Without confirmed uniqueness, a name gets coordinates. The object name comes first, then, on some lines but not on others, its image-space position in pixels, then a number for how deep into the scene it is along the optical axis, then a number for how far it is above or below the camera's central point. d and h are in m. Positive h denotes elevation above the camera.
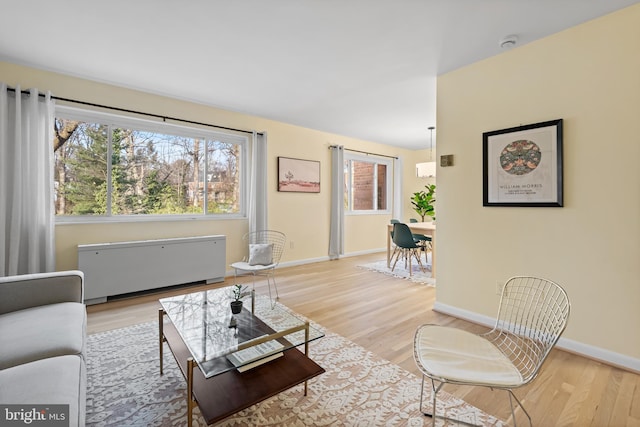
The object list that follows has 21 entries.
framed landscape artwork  4.91 +0.64
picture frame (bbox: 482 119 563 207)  2.29 +0.38
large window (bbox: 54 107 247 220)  3.25 +0.56
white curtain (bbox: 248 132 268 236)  4.43 +0.42
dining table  4.32 -0.30
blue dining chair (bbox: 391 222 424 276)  4.39 -0.42
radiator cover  3.11 -0.63
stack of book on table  1.46 -0.75
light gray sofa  1.09 -0.65
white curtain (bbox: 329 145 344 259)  5.63 +0.22
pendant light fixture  4.89 +0.72
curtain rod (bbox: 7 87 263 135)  2.91 +1.20
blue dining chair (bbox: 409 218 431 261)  4.81 -0.52
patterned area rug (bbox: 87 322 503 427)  1.50 -1.07
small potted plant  1.84 -0.59
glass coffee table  1.35 -0.75
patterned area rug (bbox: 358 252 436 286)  4.23 -0.98
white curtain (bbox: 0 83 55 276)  2.71 +0.28
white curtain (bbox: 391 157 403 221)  6.93 +0.60
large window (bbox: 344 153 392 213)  6.22 +0.61
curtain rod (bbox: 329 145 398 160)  5.62 +1.27
